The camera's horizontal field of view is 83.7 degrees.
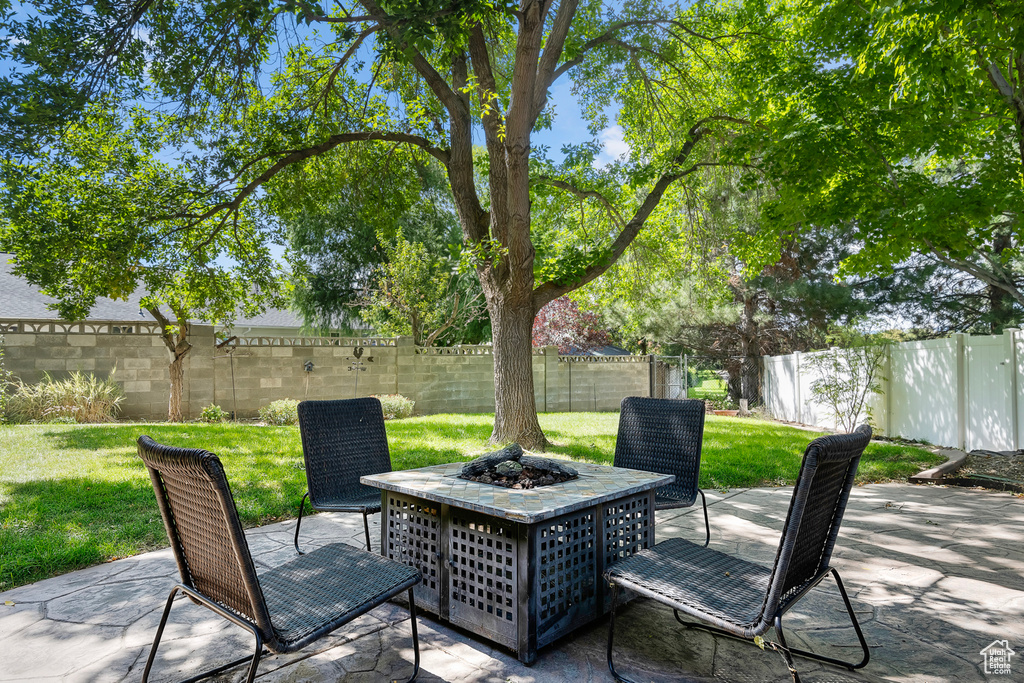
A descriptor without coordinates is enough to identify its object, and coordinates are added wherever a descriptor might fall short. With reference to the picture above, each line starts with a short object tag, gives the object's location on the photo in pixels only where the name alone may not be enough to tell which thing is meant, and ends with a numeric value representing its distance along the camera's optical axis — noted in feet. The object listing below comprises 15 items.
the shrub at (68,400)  28.73
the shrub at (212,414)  33.24
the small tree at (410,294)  49.42
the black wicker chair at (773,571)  6.27
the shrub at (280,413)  32.83
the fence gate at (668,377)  55.01
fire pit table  7.91
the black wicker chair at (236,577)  5.88
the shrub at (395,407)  37.65
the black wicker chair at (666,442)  12.16
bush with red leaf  72.64
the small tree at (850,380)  31.01
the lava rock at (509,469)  9.92
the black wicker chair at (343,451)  11.79
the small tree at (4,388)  27.94
